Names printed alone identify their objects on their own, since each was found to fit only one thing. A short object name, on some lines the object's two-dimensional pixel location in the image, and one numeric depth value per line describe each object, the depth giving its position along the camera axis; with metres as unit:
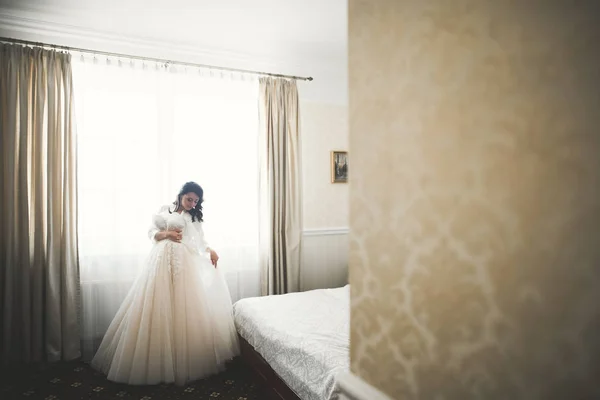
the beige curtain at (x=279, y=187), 4.20
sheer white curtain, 3.52
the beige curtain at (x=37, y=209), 3.14
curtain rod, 3.21
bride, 2.86
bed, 2.06
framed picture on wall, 4.84
